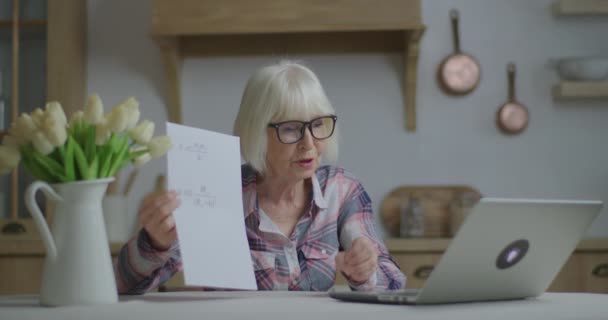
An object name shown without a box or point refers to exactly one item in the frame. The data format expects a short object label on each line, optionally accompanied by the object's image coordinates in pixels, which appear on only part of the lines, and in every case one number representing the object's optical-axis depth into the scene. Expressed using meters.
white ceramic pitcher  1.13
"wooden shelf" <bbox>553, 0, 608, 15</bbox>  3.22
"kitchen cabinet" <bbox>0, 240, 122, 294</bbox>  3.07
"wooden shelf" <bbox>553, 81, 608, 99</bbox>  3.24
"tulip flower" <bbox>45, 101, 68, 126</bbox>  1.14
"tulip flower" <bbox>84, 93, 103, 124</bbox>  1.16
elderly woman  1.68
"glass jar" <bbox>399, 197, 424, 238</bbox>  3.27
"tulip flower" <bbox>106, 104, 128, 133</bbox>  1.15
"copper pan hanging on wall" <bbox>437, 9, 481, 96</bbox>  3.36
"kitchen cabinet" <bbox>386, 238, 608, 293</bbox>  2.99
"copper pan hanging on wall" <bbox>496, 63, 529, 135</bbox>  3.35
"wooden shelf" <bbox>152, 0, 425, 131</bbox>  3.08
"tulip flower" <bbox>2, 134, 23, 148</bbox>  1.17
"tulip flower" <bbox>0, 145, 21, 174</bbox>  1.16
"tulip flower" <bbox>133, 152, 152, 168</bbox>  1.22
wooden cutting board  3.36
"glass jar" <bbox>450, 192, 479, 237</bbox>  3.24
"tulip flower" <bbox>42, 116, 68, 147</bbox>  1.12
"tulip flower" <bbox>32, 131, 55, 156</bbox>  1.13
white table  1.01
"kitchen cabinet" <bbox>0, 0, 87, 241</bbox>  3.28
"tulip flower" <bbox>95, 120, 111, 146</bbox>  1.15
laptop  1.06
